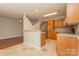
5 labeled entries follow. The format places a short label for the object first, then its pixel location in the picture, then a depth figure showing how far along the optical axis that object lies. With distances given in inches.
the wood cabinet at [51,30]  184.1
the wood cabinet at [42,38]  115.2
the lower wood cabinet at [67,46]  56.6
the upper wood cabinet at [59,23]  169.4
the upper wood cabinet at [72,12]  51.7
